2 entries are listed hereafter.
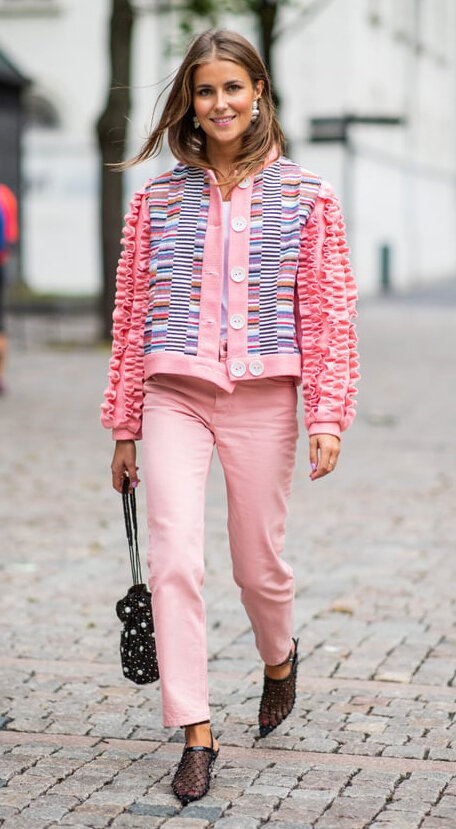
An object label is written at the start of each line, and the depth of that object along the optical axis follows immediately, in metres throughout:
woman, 8.32
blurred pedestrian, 26.87
